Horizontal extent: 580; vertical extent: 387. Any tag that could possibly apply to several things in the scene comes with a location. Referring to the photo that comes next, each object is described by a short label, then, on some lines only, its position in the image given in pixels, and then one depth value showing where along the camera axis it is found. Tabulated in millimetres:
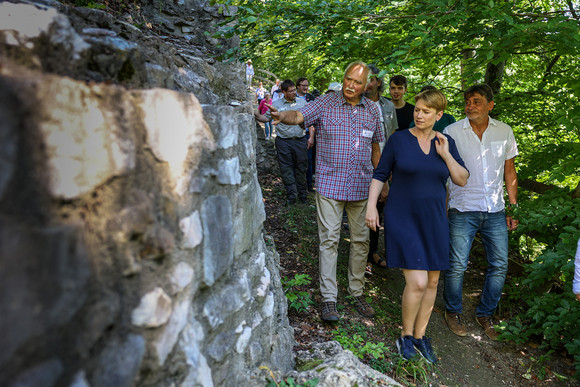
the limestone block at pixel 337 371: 2195
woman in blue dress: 3066
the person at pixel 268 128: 8880
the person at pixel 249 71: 11303
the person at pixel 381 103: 4324
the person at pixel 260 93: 12313
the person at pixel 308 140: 7062
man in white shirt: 3695
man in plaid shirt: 3559
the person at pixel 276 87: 11856
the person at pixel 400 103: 4695
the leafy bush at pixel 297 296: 3478
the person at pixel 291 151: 6617
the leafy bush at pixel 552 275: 3293
